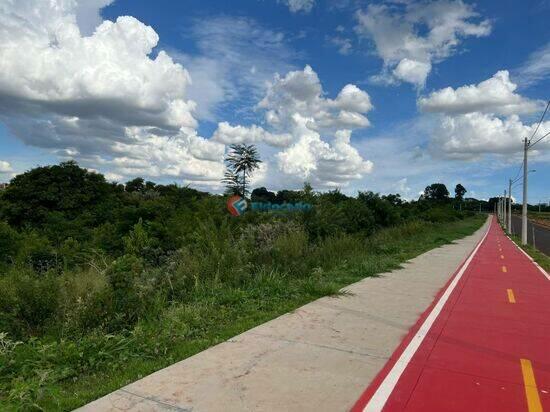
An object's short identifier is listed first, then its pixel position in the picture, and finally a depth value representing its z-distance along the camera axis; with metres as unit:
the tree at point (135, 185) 60.97
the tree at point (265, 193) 51.32
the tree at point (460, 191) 186.26
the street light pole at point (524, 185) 41.16
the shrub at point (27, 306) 7.04
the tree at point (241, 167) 32.97
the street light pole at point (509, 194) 76.43
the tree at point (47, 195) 38.47
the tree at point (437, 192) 160.62
